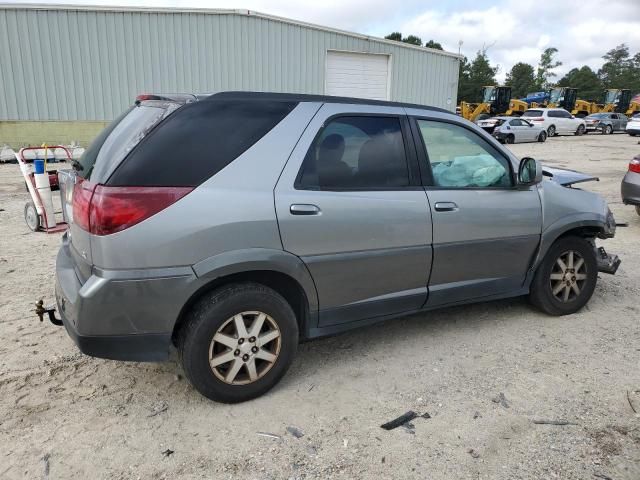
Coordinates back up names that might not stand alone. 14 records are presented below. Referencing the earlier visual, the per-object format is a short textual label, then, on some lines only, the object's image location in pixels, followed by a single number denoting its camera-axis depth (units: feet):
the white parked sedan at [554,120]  93.76
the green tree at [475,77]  220.64
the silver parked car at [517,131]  82.74
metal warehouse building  52.95
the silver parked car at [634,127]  101.71
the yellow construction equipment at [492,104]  112.98
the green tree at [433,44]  226.81
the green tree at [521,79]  281.13
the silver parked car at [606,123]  113.50
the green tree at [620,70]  284.61
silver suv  8.63
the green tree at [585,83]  257.96
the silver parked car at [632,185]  24.13
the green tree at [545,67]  273.54
